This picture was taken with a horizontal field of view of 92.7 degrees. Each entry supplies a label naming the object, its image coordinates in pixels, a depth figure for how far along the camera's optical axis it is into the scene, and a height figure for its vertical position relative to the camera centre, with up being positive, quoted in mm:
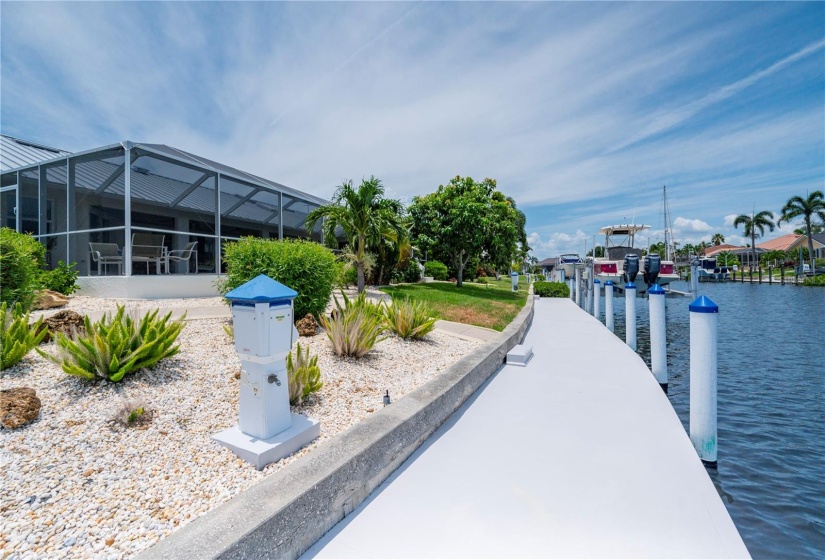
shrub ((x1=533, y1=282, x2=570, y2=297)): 20859 -430
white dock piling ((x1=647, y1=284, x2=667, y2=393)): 5906 -845
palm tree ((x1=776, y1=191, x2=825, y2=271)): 45406 +8530
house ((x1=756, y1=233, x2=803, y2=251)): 68862 +6918
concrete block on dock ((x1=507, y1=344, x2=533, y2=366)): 6309 -1211
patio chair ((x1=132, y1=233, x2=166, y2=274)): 9955 +923
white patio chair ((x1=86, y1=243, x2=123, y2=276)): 9945 +793
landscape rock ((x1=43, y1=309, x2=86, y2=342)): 4273 -428
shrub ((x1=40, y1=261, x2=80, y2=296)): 8391 +99
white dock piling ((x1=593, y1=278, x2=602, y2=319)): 13427 -600
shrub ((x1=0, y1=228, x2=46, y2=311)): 5327 +169
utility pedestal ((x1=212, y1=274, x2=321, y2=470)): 2578 -612
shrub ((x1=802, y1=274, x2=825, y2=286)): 38631 -1
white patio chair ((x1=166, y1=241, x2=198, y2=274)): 10969 +893
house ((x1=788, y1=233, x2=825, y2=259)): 57406 +5316
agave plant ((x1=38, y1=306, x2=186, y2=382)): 3230 -554
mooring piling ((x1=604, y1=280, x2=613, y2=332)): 11242 -671
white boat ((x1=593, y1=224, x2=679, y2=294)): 20141 +1145
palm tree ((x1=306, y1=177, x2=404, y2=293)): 12078 +2107
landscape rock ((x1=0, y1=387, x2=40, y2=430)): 2582 -826
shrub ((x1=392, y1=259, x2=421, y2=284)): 17172 +413
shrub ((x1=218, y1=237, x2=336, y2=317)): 5730 +246
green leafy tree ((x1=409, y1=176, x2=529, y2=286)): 16703 +2479
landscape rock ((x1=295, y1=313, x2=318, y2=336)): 5652 -623
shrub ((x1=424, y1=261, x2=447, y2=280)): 22156 +745
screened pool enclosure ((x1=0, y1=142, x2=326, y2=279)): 9969 +2729
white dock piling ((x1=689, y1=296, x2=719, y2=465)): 3512 -895
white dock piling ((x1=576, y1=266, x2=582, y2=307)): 19170 -493
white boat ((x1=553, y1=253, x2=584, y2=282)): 26247 +1291
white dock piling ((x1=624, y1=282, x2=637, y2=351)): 8414 -755
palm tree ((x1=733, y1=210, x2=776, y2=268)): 57469 +8605
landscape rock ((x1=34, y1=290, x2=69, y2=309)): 7025 -280
